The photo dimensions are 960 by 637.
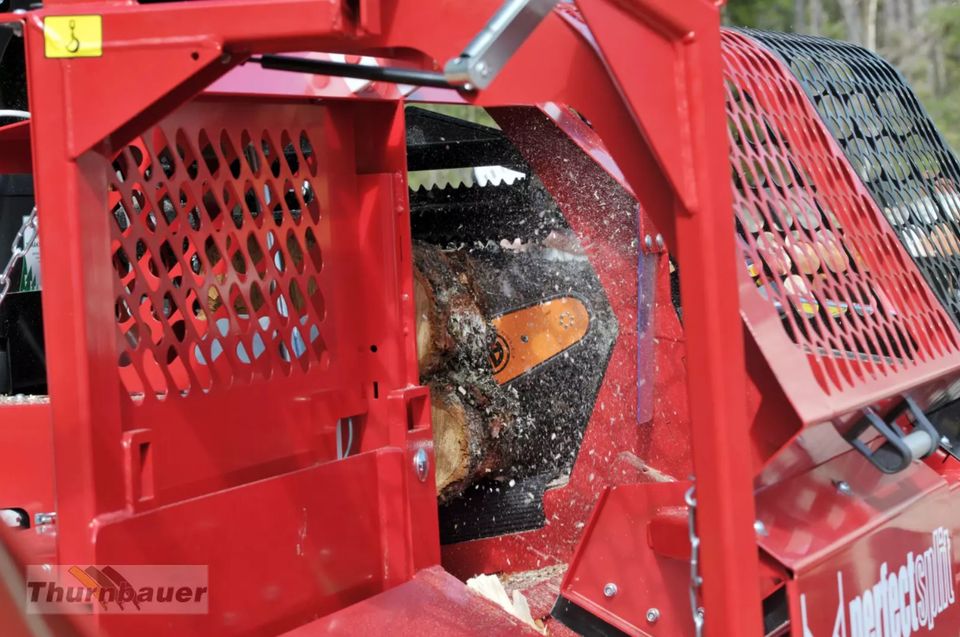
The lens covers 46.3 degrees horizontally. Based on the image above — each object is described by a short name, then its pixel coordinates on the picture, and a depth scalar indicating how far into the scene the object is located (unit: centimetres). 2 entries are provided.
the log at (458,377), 319
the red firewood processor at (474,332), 171
